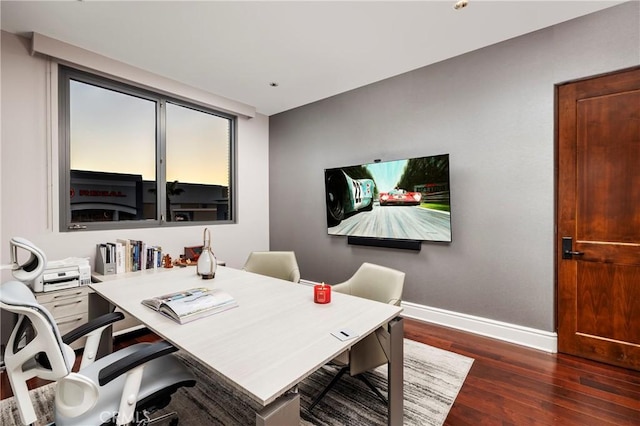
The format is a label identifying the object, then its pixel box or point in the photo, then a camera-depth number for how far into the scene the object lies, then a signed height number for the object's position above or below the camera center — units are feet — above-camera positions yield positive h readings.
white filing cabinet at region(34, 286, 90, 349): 8.37 -2.67
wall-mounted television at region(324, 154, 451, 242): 10.34 +0.52
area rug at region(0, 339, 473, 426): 6.06 -4.21
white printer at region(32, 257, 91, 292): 8.30 -1.78
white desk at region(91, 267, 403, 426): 3.34 -1.80
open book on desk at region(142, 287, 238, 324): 4.93 -1.62
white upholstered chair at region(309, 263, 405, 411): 6.17 -2.07
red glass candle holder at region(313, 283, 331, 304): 5.75 -1.59
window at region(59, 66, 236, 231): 10.27 +2.32
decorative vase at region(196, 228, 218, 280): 7.49 -1.34
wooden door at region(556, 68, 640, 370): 7.69 -0.16
